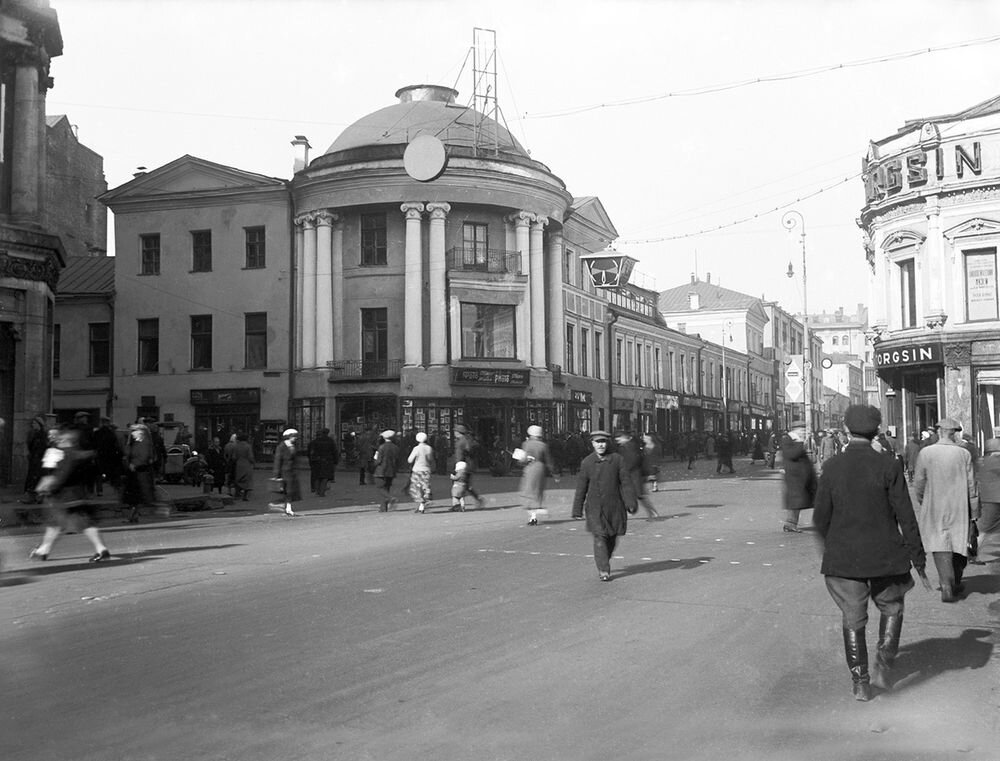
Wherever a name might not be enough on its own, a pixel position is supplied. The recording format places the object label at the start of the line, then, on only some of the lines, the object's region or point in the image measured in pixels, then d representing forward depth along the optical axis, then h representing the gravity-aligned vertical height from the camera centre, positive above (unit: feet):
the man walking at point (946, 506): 32.63 -2.33
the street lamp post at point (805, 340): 115.14 +11.78
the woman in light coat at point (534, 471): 60.54 -1.98
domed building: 129.80 +19.28
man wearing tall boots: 20.53 -2.14
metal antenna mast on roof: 114.32 +39.71
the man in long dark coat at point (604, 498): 36.70 -2.19
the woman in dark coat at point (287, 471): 66.44 -1.97
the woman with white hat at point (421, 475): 68.44 -2.38
